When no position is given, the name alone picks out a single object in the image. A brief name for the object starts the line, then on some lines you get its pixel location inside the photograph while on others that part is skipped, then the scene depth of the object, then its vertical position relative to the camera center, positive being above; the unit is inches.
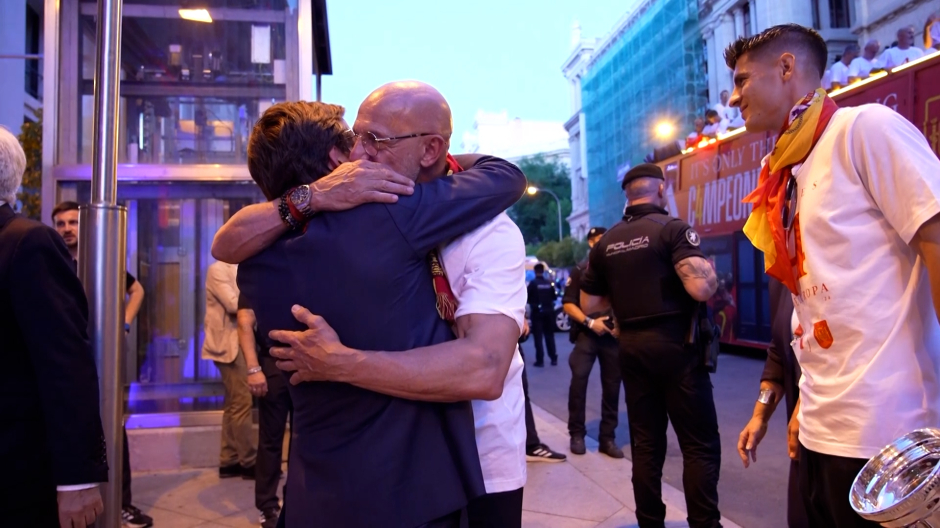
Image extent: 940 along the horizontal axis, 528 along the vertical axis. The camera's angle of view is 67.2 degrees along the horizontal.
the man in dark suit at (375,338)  60.5 -3.5
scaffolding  1277.1 +422.8
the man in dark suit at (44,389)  81.2 -9.3
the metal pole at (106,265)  106.3 +6.5
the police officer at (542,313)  565.0 -15.0
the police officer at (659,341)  149.4 -11.2
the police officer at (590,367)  256.4 -28.9
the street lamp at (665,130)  1315.2 +301.8
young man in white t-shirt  67.6 -0.5
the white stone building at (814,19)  867.4 +392.7
